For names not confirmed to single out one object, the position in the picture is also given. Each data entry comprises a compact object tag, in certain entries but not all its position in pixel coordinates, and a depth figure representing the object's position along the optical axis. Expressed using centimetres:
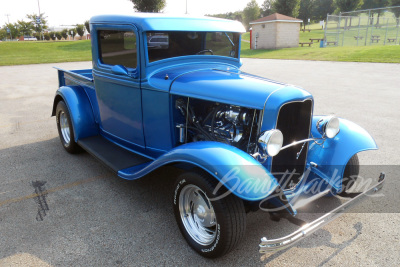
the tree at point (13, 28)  6128
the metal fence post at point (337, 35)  2517
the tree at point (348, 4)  4405
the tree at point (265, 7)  7456
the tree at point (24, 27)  6175
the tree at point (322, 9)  6525
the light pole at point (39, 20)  5756
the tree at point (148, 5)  2812
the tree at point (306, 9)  5778
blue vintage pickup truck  243
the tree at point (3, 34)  6219
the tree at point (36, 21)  6078
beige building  2700
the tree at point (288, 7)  4031
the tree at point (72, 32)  5424
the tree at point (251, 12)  6575
